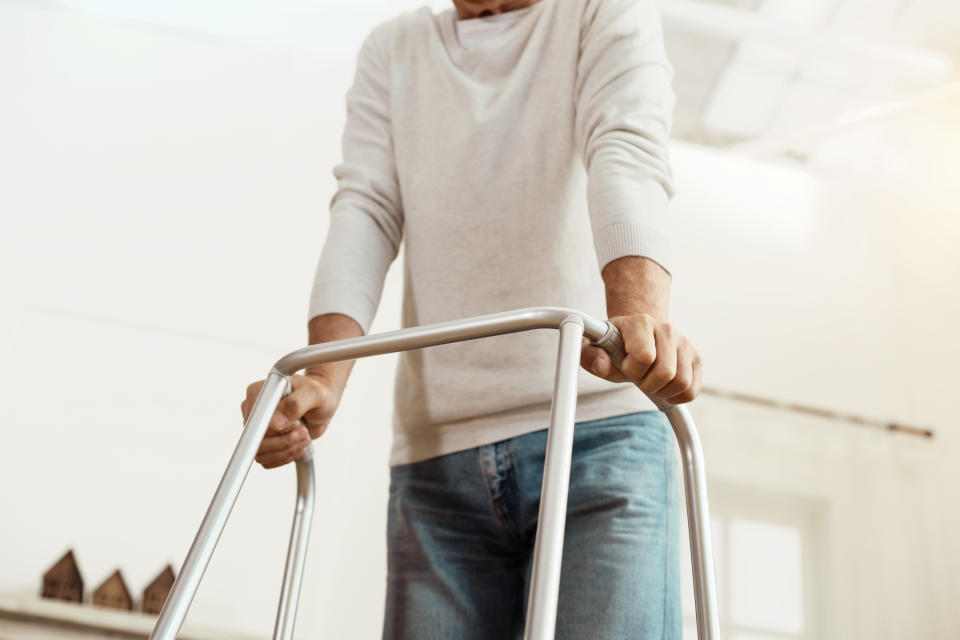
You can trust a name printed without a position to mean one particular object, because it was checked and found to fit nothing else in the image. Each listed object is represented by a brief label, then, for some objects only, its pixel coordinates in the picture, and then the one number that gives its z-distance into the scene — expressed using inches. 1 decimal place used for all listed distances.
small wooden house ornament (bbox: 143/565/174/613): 87.7
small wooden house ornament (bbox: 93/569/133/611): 87.2
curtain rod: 116.1
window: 107.3
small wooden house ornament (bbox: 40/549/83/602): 86.9
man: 32.9
